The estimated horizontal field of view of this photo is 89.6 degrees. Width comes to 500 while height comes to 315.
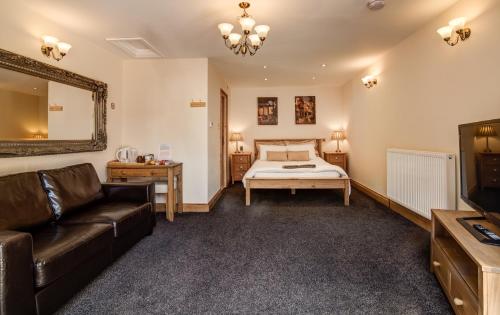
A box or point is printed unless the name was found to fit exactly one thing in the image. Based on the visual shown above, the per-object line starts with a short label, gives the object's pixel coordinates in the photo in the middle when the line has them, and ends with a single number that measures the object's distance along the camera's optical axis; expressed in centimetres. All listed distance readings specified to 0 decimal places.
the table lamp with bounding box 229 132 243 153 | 618
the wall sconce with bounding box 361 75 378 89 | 422
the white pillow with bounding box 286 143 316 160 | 570
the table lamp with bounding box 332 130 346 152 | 598
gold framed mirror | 226
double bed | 412
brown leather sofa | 138
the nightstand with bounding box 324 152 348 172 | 586
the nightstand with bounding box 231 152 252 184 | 602
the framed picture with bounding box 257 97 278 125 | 633
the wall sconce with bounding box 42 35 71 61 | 250
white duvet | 418
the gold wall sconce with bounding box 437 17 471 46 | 229
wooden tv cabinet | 116
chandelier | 223
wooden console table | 340
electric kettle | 375
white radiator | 254
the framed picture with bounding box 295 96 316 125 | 625
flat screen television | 149
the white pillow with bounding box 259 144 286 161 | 571
